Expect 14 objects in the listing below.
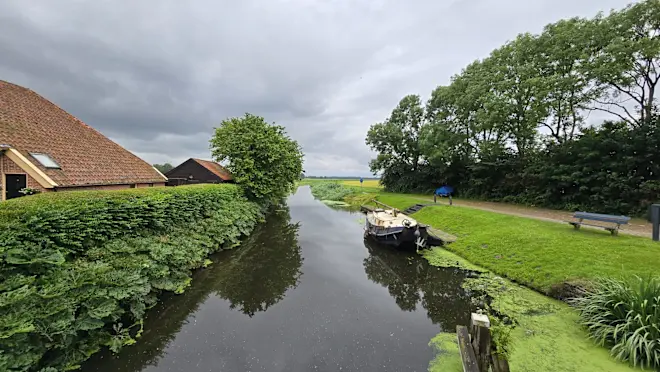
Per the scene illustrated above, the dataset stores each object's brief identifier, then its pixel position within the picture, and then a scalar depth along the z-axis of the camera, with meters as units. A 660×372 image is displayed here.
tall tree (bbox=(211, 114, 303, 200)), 21.91
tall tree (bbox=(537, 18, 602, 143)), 18.20
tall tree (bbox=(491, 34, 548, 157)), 21.17
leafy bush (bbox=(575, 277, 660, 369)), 4.74
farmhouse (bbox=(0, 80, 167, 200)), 9.96
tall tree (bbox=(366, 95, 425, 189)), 39.97
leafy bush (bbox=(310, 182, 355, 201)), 45.46
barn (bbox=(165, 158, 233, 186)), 23.75
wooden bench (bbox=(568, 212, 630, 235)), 10.00
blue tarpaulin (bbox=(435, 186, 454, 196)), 31.08
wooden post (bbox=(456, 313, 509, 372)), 4.42
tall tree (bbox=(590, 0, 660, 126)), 15.41
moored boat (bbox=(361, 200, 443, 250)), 13.38
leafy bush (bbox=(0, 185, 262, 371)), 4.47
